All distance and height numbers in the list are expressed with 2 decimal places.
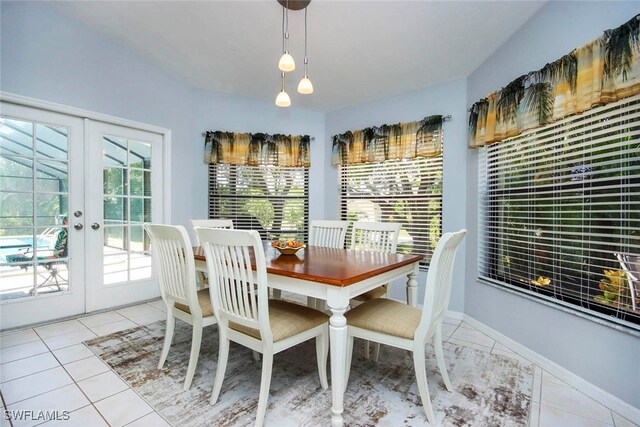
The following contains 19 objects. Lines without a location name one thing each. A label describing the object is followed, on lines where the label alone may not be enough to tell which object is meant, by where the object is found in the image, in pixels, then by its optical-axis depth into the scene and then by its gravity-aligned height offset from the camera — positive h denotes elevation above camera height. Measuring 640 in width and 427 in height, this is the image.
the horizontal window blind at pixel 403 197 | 3.36 +0.19
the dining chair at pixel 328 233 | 2.85 -0.21
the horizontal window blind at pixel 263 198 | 3.90 +0.20
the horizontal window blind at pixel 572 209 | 1.62 +0.02
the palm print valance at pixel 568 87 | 1.52 +0.79
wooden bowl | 2.05 -0.26
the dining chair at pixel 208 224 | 2.71 -0.11
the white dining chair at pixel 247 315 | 1.42 -0.53
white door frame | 2.47 +0.93
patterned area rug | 1.54 -1.06
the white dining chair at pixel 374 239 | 2.28 -0.24
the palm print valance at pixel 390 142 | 3.25 +0.85
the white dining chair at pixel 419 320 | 1.50 -0.60
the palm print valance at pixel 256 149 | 3.76 +0.84
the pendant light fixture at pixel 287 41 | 1.97 +1.49
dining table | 1.44 -0.36
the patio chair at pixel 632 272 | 1.56 -0.32
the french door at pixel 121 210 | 2.96 +0.03
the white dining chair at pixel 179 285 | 1.74 -0.45
